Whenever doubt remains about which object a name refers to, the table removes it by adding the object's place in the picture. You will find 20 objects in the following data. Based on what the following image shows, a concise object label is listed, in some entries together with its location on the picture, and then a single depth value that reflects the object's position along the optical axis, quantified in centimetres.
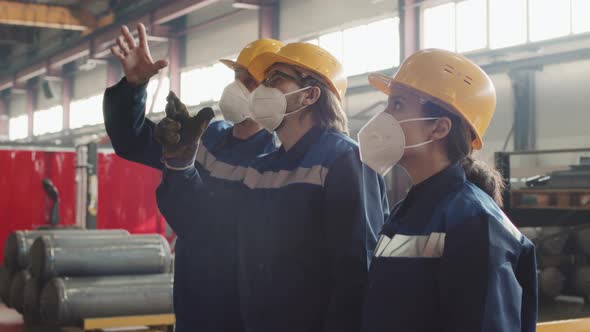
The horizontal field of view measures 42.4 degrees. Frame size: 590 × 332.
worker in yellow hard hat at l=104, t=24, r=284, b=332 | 288
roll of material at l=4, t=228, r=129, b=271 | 788
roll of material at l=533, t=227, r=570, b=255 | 659
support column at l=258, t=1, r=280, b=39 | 1571
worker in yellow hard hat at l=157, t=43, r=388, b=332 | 237
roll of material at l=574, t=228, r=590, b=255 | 657
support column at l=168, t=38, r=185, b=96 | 1916
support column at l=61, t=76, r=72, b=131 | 2553
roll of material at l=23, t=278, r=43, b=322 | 680
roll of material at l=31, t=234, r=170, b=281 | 658
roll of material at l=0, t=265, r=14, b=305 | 818
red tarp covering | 1074
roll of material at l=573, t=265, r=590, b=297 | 645
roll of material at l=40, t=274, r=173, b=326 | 637
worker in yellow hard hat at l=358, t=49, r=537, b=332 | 175
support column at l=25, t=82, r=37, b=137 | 2865
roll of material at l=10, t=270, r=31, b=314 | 771
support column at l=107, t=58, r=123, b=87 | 2245
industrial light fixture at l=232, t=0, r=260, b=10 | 1555
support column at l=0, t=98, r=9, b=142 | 3152
